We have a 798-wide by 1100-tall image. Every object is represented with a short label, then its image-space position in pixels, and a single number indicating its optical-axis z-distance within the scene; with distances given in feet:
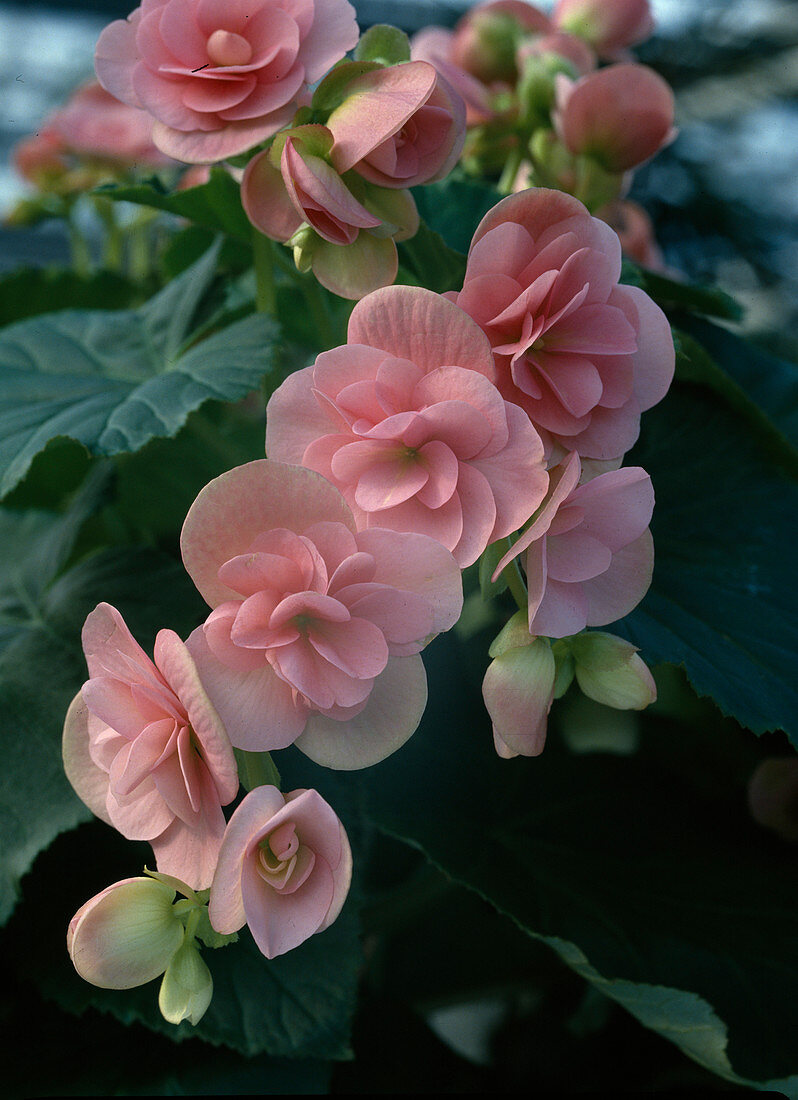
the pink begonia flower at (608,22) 2.11
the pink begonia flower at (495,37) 2.11
